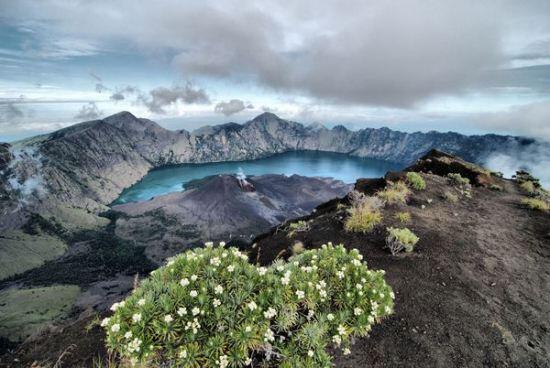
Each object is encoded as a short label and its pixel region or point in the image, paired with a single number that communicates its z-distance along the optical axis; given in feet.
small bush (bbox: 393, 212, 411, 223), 50.28
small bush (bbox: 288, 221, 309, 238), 59.11
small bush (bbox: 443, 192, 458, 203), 63.41
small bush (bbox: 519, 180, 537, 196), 72.64
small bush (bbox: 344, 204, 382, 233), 48.67
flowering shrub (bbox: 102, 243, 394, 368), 16.89
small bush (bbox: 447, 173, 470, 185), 73.87
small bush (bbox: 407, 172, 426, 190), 65.82
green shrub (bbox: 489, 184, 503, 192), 75.71
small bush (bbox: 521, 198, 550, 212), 59.93
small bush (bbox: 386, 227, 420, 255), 41.42
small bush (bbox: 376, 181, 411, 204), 57.93
